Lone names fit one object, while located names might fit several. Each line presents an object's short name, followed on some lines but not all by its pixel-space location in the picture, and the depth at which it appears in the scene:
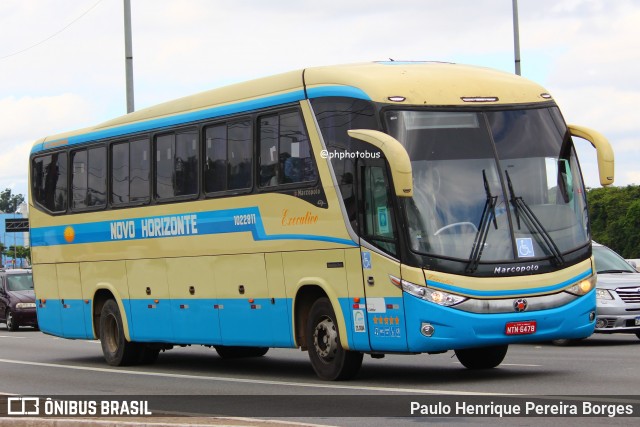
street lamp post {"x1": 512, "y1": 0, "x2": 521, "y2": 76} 34.22
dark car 37.94
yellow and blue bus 14.73
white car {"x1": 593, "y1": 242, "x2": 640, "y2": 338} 22.16
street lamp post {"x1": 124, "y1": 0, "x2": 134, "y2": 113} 30.83
